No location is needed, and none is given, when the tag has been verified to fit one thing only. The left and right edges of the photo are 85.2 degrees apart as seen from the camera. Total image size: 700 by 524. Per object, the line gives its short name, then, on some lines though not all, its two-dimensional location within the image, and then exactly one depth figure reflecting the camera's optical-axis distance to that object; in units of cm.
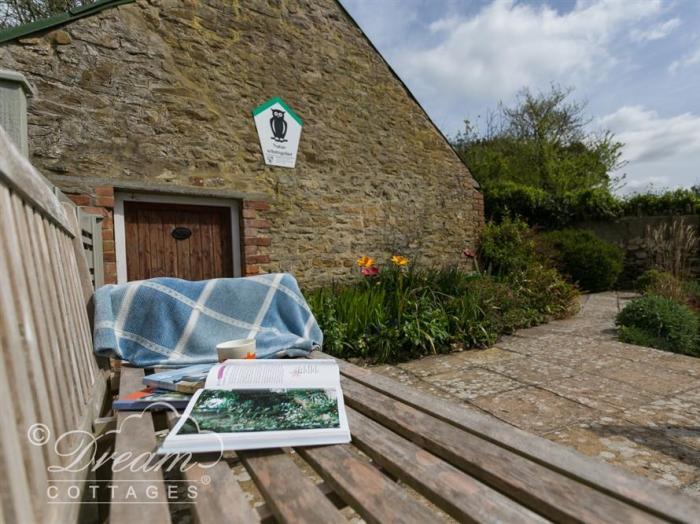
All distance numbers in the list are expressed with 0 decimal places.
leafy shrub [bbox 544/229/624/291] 811
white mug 152
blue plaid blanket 174
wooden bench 62
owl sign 485
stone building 371
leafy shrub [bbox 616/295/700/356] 416
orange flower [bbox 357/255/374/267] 457
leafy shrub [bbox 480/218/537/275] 675
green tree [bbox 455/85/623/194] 1297
